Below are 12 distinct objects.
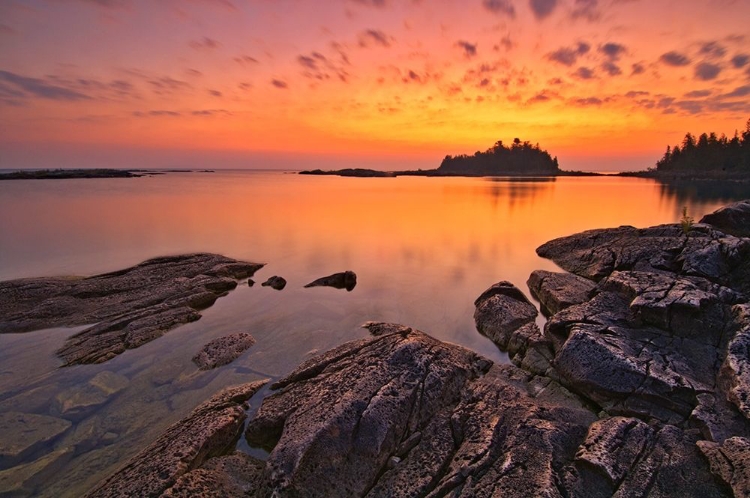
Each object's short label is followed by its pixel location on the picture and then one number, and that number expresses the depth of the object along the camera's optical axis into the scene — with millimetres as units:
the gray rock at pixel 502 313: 10957
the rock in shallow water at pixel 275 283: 16375
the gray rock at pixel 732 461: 4570
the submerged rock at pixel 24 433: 6406
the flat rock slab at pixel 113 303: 10539
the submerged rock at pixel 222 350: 9602
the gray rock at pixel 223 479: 5234
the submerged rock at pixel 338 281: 16500
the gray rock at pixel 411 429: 5301
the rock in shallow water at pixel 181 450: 5316
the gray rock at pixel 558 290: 12297
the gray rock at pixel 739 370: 6051
